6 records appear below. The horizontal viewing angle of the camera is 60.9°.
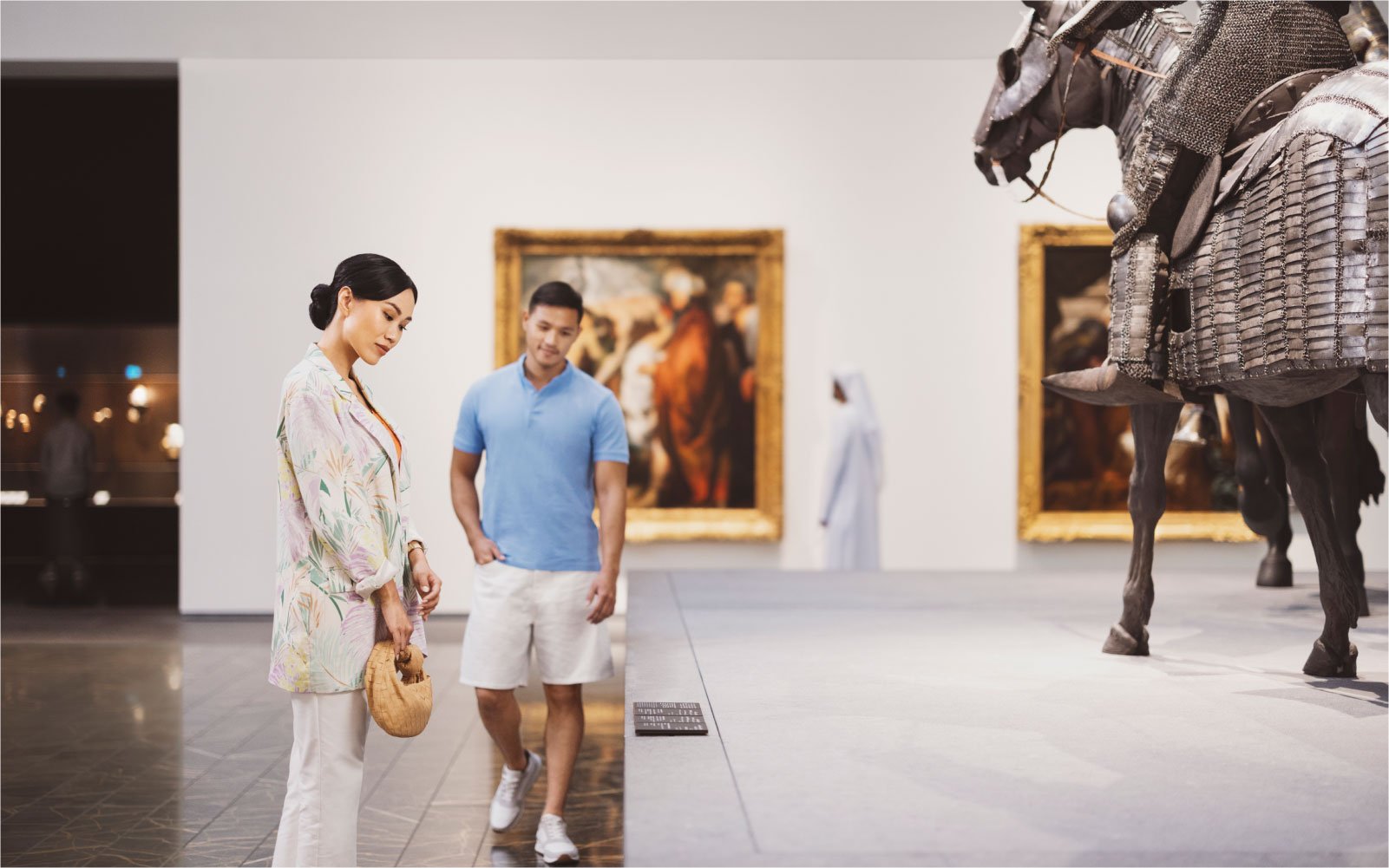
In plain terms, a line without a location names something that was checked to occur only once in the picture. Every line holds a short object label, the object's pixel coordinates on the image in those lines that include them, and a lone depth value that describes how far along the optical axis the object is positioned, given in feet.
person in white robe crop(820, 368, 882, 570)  29.99
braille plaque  10.07
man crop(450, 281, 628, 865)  14.17
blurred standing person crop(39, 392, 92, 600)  38.24
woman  9.12
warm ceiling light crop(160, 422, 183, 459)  48.57
